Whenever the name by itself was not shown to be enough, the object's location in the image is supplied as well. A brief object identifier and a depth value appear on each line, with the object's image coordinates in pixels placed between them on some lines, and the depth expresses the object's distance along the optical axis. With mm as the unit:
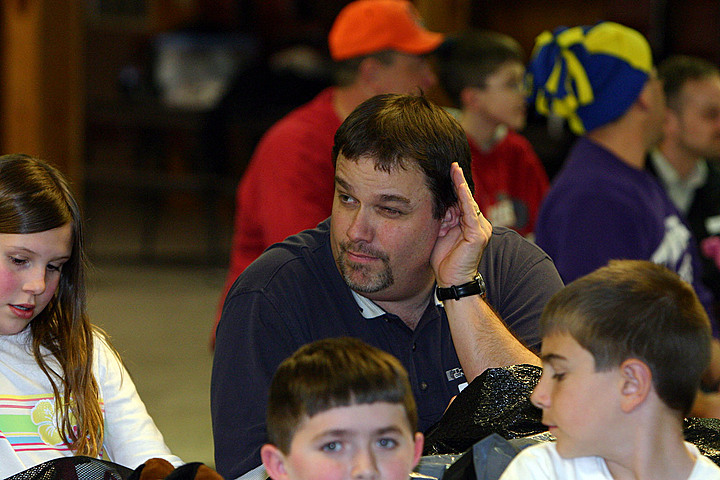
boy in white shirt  5413
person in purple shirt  6395
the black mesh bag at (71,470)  5471
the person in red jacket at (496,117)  7111
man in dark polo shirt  5712
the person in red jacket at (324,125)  6645
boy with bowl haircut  5358
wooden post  10785
